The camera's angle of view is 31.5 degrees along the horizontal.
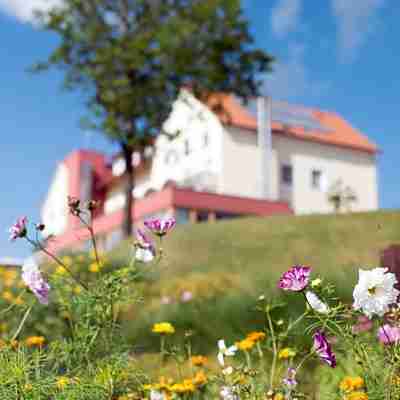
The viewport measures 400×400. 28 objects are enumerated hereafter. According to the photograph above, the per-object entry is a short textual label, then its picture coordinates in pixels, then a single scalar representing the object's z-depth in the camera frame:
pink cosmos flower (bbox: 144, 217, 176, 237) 2.55
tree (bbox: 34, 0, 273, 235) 22.09
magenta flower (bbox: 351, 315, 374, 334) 3.98
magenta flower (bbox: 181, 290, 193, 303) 6.99
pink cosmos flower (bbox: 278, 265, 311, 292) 1.95
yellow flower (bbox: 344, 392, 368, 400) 2.31
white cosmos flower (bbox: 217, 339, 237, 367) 2.63
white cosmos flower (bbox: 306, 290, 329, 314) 1.93
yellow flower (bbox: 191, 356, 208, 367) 3.25
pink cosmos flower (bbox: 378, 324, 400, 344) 2.05
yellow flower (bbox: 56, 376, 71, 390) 2.15
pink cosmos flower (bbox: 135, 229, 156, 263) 2.81
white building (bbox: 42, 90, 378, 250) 26.77
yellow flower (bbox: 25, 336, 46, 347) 2.95
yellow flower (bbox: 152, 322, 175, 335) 2.98
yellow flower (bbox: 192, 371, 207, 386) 3.02
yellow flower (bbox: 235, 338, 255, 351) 3.05
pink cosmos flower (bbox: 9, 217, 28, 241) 2.58
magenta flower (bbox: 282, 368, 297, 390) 2.28
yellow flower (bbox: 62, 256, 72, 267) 9.04
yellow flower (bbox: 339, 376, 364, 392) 2.65
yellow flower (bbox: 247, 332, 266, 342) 3.00
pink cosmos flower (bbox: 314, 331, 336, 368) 1.97
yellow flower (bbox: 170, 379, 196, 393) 2.81
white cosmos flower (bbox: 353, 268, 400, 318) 1.87
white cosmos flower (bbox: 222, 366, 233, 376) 2.46
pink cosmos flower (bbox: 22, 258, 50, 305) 2.61
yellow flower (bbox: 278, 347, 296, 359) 2.62
